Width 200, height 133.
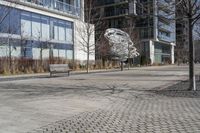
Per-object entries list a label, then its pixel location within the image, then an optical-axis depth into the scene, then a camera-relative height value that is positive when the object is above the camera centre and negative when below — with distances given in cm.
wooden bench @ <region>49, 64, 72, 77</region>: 1670 -23
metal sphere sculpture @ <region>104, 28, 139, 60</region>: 3229 +327
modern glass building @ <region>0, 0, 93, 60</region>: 2279 +426
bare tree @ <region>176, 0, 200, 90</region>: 946 +206
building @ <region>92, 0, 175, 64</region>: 4773 +730
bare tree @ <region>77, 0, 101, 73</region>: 2689 +462
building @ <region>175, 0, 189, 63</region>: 5716 +328
